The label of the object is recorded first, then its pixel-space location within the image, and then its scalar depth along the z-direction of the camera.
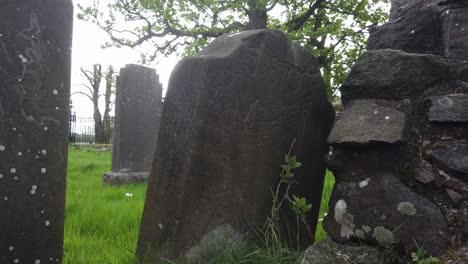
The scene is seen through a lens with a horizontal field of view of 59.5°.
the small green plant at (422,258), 1.73
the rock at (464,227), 1.79
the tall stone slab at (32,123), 1.80
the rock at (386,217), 1.84
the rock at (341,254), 1.93
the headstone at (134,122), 6.72
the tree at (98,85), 28.02
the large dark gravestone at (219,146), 2.20
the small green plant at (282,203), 2.28
